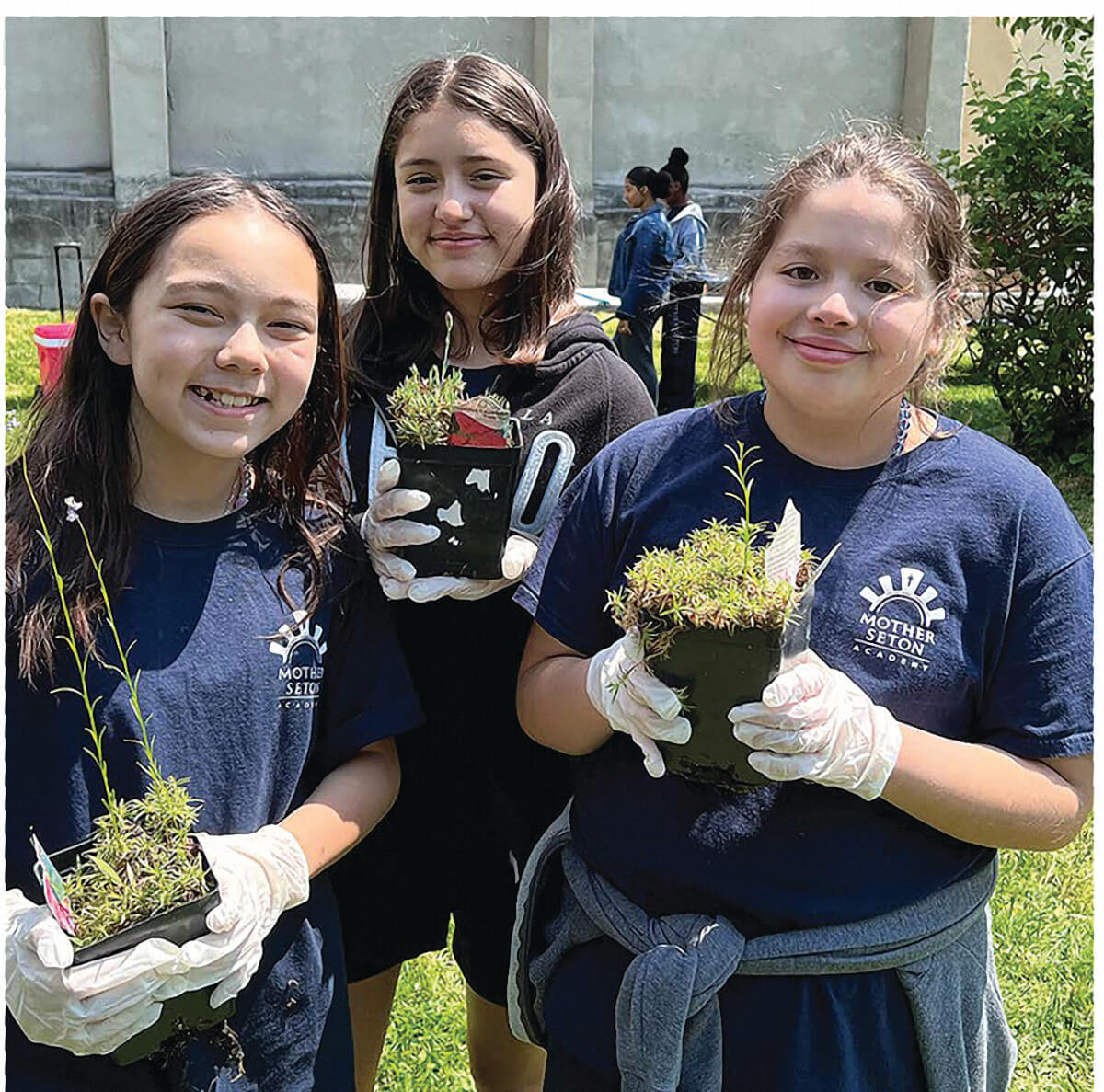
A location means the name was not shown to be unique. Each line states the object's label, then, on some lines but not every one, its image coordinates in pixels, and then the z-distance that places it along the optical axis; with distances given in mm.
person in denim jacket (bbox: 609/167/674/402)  8789
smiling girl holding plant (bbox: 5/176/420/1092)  1560
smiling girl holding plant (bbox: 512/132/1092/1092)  1521
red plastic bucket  5303
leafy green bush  6723
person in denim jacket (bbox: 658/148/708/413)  8734
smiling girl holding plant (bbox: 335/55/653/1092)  2062
